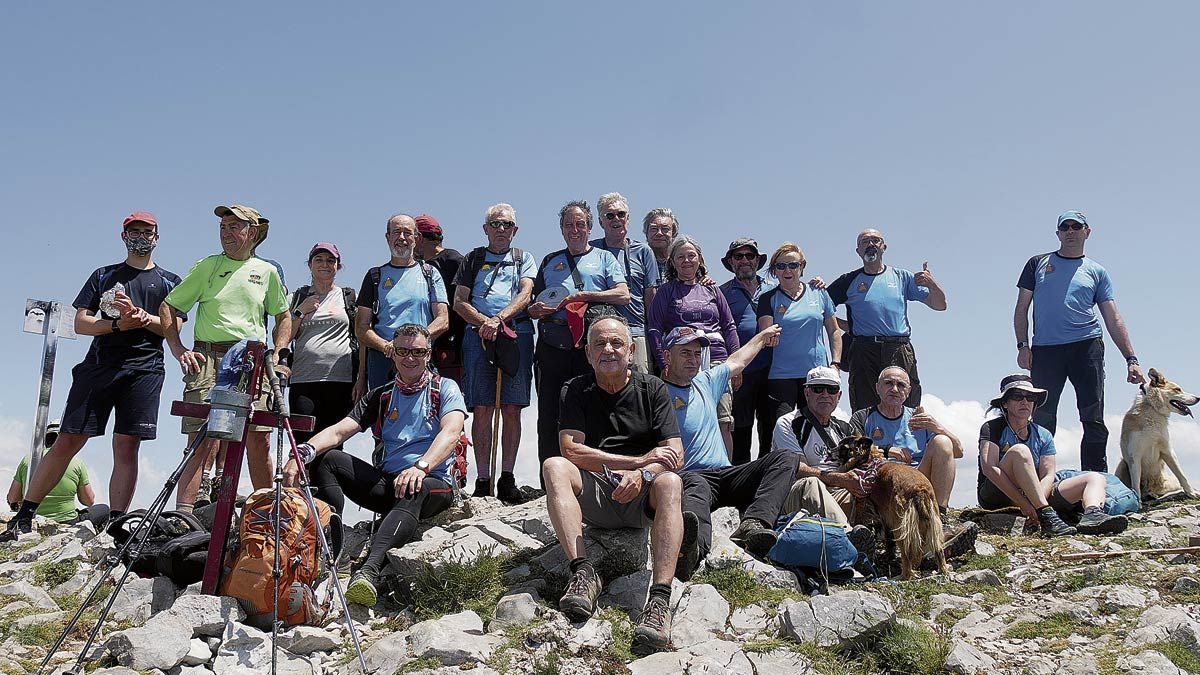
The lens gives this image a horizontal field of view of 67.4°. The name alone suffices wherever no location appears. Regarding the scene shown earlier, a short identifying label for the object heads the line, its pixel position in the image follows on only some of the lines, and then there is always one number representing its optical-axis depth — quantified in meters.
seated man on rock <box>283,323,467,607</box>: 7.32
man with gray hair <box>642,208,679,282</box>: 10.24
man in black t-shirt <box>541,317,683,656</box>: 6.30
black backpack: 6.57
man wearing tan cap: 7.80
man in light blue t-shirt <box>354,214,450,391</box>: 8.92
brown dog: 7.27
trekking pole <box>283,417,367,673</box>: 5.59
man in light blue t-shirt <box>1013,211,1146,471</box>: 10.17
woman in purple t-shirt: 8.93
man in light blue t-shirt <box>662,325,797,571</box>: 7.11
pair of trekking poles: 5.55
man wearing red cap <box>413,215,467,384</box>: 9.54
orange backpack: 6.08
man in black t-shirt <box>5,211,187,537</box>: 8.00
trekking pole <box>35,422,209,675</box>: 5.93
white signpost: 10.16
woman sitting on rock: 8.84
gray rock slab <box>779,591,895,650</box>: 5.91
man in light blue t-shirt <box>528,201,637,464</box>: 8.94
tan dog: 10.53
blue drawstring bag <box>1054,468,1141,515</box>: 9.15
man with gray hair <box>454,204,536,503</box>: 9.06
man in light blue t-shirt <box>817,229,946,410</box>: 10.23
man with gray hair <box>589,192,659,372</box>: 9.57
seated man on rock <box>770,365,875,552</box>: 7.48
